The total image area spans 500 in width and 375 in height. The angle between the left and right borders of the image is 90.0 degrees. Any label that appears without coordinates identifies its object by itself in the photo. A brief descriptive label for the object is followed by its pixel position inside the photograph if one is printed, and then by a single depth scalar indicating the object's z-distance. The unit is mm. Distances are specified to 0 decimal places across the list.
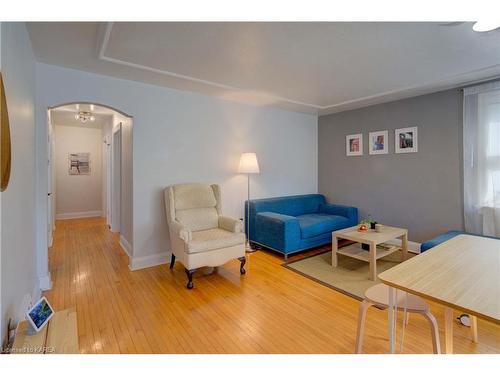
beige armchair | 2633
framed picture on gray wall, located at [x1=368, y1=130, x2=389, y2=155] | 4035
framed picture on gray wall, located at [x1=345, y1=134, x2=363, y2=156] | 4368
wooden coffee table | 2783
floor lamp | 3658
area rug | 2627
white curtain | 2988
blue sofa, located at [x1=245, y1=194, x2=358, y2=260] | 3398
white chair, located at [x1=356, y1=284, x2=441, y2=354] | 1317
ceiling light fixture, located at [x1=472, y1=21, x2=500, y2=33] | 1486
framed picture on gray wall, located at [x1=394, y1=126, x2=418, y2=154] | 3703
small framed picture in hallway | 6438
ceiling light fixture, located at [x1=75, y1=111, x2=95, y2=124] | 4848
